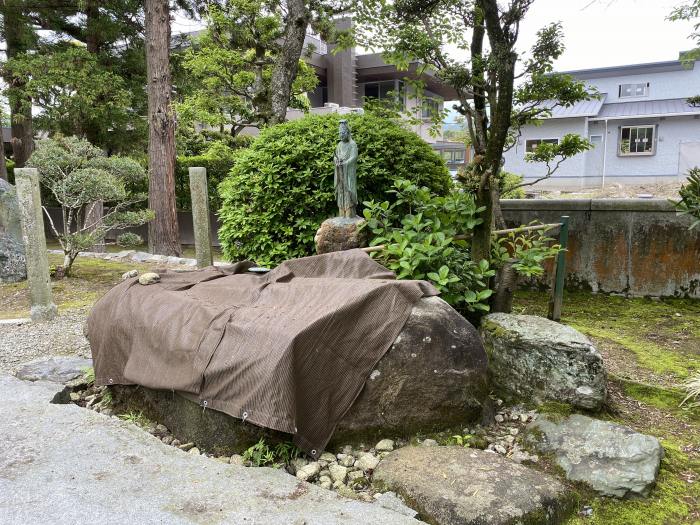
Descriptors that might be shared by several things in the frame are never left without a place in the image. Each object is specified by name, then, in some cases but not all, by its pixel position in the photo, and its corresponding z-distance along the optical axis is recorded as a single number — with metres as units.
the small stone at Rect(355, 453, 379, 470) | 3.02
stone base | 5.22
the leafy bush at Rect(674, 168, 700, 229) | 4.39
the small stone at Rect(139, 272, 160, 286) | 4.25
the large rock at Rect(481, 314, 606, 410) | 3.47
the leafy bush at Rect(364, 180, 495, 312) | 4.08
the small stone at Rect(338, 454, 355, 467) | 3.05
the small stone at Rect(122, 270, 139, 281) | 4.56
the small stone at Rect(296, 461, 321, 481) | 2.94
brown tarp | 3.00
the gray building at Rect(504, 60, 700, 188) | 17.97
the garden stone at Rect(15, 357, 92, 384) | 4.50
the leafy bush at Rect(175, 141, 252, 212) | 14.64
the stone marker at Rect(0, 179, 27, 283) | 9.04
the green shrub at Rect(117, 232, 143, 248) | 10.10
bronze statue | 5.28
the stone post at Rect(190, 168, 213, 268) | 6.62
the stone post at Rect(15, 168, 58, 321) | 6.39
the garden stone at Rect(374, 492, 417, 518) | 2.59
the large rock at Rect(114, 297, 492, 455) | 3.20
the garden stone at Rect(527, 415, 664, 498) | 2.81
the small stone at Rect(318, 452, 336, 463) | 3.07
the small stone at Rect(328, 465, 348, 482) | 2.94
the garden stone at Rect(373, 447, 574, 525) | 2.50
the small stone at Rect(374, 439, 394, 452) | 3.17
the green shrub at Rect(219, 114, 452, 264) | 5.83
